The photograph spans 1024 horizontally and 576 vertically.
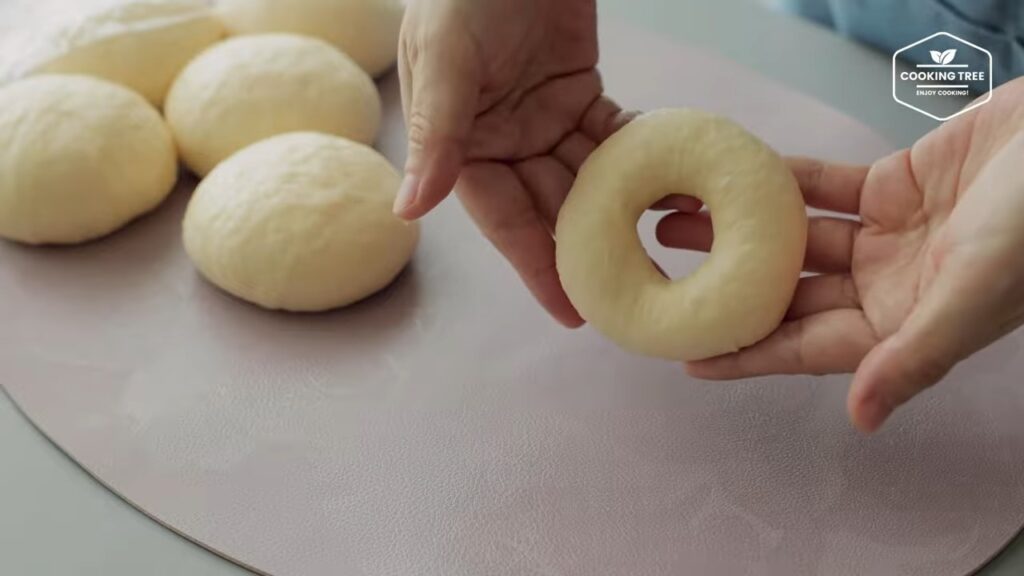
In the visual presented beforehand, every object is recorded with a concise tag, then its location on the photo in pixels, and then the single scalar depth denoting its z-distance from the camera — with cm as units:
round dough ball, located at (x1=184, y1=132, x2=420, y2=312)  47
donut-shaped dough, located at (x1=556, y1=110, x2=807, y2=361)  40
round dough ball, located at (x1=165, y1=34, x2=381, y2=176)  51
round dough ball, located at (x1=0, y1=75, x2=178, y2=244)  49
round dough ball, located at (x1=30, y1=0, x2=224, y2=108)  54
